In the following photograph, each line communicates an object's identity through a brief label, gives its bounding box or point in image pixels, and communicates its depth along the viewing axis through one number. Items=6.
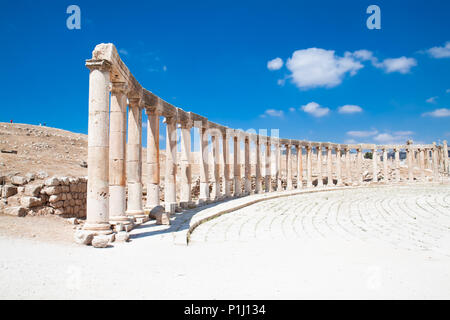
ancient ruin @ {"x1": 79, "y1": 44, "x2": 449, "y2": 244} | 9.16
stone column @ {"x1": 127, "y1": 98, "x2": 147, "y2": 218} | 12.43
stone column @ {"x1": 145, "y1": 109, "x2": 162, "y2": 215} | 14.19
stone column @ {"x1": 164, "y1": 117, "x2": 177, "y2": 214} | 15.85
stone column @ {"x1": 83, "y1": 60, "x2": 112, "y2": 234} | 9.09
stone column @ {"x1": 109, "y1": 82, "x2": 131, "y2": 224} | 10.59
